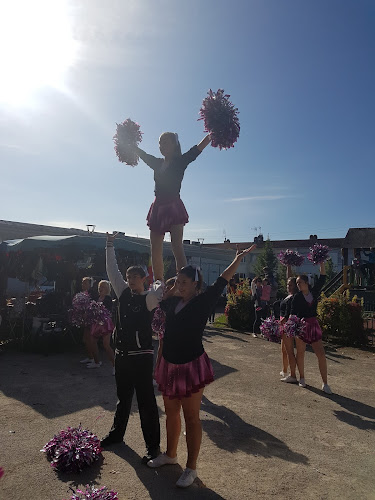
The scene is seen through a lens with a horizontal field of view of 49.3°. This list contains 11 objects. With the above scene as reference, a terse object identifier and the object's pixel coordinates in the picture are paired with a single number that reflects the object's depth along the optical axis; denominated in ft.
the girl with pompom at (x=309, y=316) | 20.43
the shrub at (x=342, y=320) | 35.88
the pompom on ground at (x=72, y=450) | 11.12
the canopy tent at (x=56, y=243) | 33.78
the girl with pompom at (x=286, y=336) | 21.97
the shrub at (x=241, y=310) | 43.70
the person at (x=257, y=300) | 38.45
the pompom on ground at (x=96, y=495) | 8.71
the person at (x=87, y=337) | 24.73
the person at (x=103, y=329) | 23.85
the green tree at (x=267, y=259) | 107.65
